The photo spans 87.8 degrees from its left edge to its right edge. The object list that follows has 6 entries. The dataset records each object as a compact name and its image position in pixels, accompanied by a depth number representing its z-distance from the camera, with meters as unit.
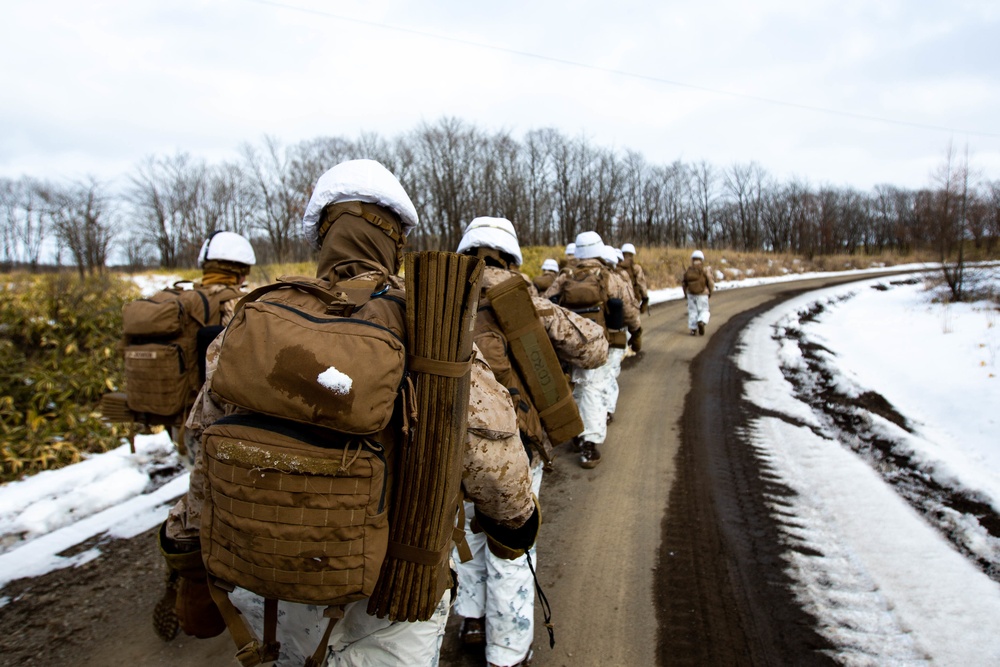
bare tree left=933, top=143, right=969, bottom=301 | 14.88
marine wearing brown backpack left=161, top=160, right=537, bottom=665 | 1.20
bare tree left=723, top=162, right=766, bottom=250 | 61.94
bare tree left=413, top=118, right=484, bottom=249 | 37.81
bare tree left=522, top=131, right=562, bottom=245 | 41.84
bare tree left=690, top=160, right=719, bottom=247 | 60.09
